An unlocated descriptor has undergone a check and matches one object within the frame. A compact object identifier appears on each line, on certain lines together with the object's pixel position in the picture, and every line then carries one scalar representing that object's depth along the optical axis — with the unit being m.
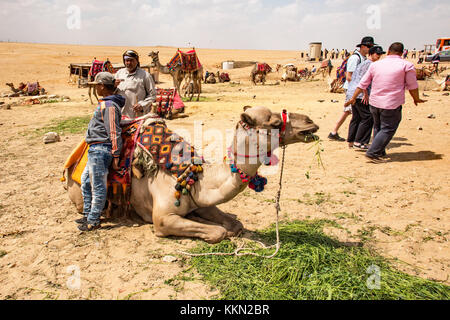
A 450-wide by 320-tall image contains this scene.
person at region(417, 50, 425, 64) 35.99
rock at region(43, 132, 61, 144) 8.53
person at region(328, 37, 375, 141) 7.46
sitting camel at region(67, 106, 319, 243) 3.21
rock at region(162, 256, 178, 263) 3.48
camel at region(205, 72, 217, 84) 27.97
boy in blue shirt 3.93
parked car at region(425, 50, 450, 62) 35.99
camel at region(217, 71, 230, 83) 28.45
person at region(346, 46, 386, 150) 7.02
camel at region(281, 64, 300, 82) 28.44
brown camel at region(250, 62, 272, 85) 26.92
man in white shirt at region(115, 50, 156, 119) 5.43
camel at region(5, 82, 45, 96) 19.45
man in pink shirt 6.12
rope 3.41
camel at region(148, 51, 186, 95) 16.19
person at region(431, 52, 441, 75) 25.03
